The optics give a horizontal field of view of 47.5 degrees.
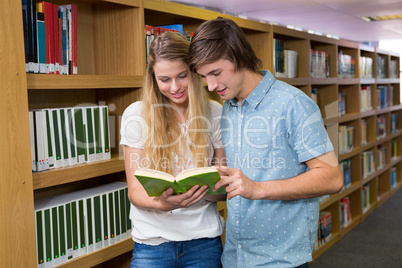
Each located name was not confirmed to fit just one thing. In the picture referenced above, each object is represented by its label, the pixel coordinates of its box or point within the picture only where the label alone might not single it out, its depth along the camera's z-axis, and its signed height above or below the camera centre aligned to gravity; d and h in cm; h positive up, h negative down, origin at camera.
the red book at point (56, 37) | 184 +30
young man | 135 -16
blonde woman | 160 -16
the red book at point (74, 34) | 192 +33
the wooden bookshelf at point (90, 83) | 162 +12
